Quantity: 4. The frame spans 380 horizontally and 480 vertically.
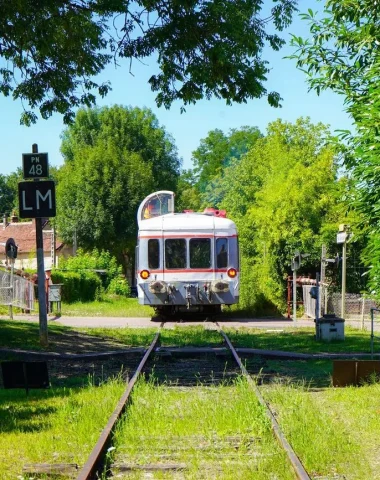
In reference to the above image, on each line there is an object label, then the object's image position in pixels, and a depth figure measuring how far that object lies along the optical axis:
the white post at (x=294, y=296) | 27.59
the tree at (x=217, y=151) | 91.38
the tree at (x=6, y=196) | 111.31
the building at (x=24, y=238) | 77.25
